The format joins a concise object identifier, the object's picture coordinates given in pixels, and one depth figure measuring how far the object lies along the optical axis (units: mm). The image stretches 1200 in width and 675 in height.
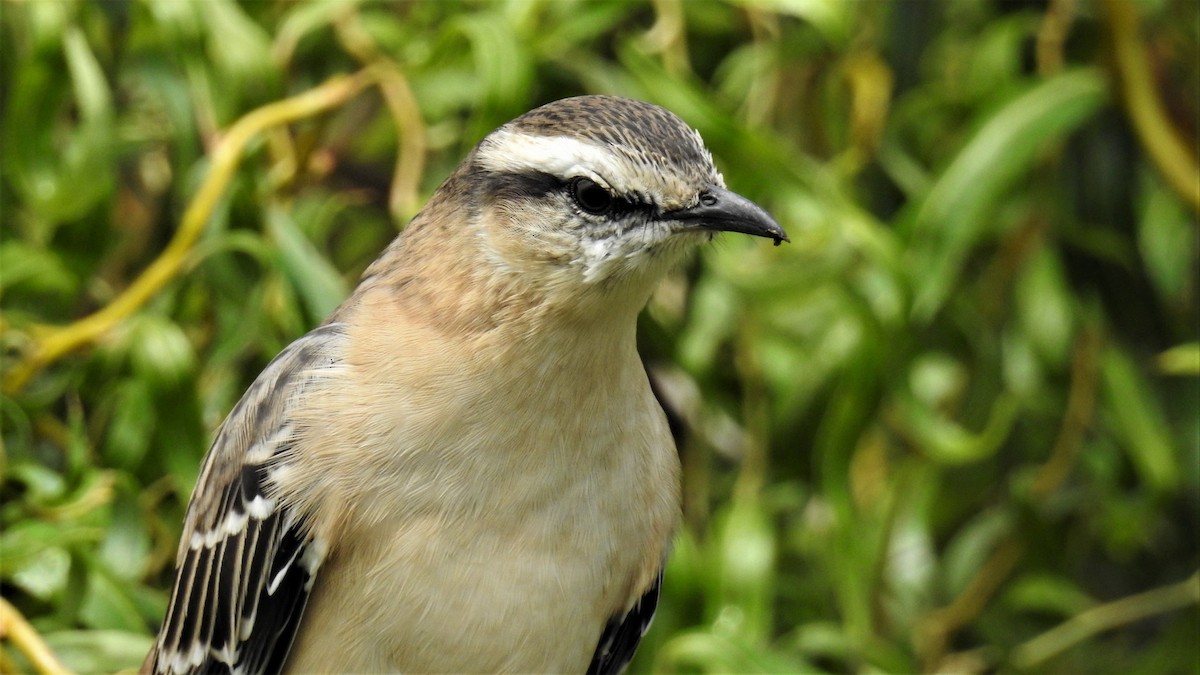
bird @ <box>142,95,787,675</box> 4520
